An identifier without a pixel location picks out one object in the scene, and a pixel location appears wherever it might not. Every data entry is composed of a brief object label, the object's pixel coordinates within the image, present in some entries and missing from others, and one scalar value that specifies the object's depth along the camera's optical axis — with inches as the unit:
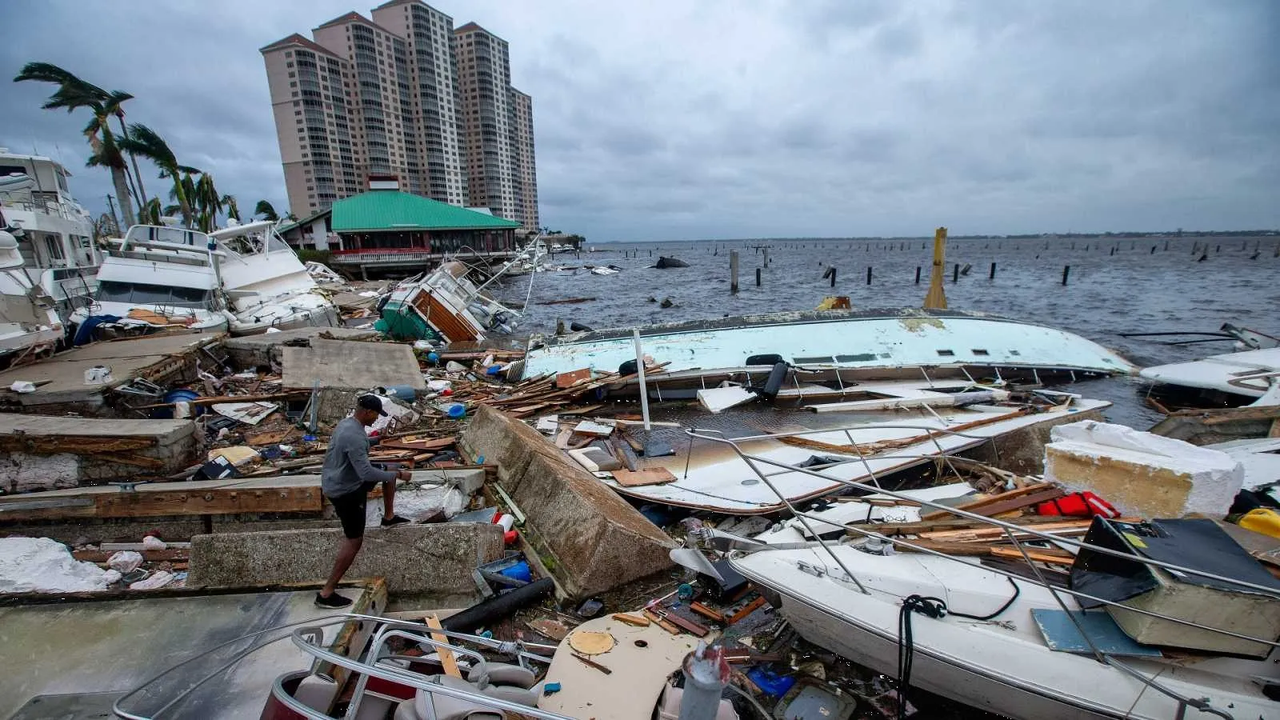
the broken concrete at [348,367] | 421.4
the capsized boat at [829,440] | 287.1
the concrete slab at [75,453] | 251.8
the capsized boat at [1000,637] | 129.6
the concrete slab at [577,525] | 213.5
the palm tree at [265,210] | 2431.1
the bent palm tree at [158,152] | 1305.4
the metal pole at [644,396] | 377.7
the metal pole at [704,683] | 112.1
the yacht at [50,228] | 577.9
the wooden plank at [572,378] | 482.6
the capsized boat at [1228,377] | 491.5
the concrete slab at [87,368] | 322.7
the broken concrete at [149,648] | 129.7
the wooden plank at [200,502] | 236.5
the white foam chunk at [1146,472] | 195.8
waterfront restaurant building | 1814.7
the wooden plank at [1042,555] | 176.6
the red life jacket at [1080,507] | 206.1
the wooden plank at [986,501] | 224.1
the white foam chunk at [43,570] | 203.8
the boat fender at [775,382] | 478.3
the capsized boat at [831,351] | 522.9
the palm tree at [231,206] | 1935.3
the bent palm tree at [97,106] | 1124.5
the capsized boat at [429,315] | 708.0
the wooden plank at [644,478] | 305.3
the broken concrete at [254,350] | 503.2
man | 185.9
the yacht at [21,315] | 392.2
